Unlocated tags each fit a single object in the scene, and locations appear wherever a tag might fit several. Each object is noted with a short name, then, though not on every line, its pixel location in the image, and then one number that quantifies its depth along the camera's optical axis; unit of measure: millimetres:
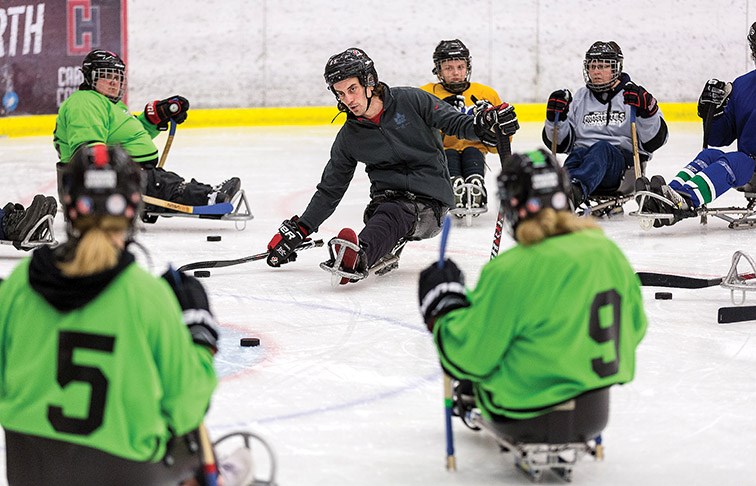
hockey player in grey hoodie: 9547
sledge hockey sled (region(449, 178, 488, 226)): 12430
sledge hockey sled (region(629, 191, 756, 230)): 11672
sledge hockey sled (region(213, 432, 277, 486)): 4445
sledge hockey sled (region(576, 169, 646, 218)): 12812
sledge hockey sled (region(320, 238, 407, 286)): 9187
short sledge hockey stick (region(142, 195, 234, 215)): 12312
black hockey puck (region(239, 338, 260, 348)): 7645
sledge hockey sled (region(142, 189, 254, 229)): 12336
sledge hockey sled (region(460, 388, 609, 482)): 4816
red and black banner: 19172
